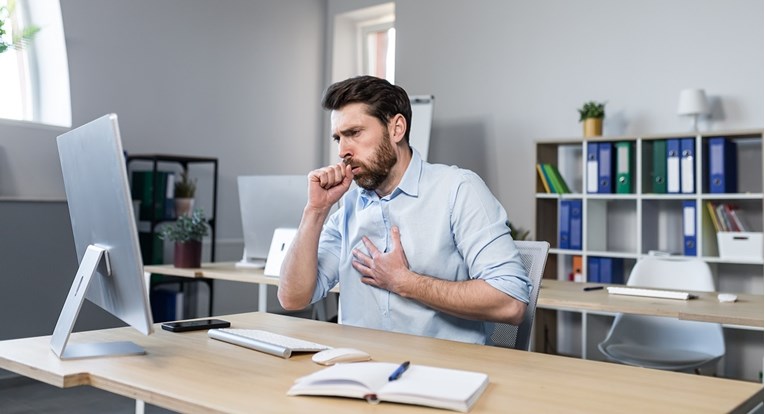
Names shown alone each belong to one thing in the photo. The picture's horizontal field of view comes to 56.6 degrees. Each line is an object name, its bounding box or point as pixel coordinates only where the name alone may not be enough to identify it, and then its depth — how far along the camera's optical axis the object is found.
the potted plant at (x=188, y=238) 3.52
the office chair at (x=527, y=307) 1.81
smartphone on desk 1.67
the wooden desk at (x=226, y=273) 3.22
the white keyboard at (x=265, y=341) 1.40
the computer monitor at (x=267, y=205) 3.36
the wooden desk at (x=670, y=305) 2.17
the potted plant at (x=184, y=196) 4.61
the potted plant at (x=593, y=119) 4.43
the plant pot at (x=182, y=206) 4.61
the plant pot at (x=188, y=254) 3.55
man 1.75
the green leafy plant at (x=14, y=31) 4.05
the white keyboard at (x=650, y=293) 2.54
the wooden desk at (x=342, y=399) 1.06
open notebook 1.02
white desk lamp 4.05
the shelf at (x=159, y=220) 4.42
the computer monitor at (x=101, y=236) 1.22
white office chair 2.90
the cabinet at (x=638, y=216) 4.02
